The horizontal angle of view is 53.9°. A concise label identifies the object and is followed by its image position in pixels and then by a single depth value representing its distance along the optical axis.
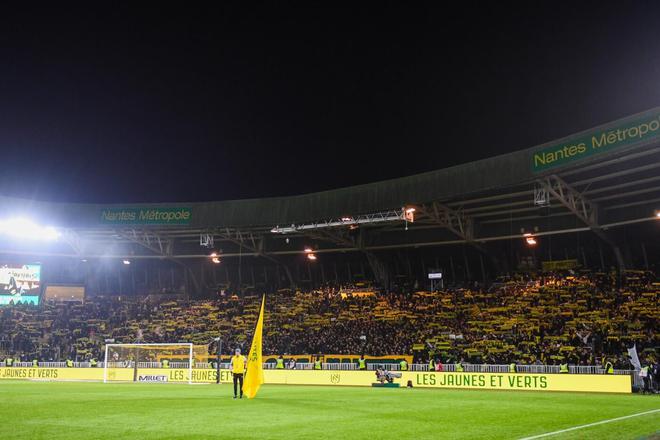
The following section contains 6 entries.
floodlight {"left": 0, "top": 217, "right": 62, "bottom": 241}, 44.56
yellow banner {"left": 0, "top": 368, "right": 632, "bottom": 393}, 29.24
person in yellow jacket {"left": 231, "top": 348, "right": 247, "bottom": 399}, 21.31
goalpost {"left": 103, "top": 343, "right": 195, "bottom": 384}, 37.97
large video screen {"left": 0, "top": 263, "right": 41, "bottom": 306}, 51.66
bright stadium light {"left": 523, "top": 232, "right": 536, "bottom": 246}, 38.19
